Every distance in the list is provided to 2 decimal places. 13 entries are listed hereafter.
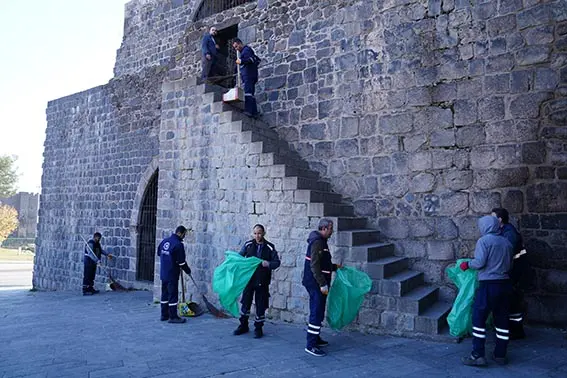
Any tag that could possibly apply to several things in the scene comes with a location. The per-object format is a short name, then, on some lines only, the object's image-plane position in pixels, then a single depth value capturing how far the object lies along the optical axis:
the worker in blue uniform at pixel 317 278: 4.84
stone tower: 5.86
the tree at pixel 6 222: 38.41
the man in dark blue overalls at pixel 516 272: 4.84
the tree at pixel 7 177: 43.19
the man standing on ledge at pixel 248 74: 8.43
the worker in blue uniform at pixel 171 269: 6.67
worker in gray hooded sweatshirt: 4.33
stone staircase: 5.45
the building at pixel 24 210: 46.78
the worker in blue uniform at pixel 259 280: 5.67
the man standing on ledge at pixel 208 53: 9.35
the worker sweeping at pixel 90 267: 11.14
